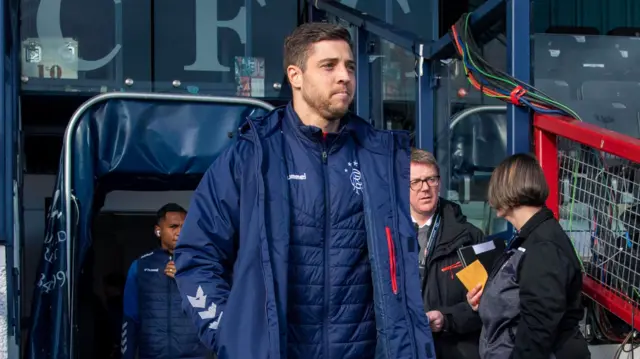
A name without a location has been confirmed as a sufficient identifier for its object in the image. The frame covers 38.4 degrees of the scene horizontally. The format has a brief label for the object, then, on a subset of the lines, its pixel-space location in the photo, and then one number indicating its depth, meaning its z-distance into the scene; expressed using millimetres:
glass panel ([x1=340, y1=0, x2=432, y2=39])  6762
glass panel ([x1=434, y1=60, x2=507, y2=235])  4965
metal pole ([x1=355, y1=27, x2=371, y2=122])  6164
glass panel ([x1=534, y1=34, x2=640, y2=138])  4824
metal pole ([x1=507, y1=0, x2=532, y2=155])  3975
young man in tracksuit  6074
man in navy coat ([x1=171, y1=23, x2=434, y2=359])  2705
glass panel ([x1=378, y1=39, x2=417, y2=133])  5559
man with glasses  3951
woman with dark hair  3229
